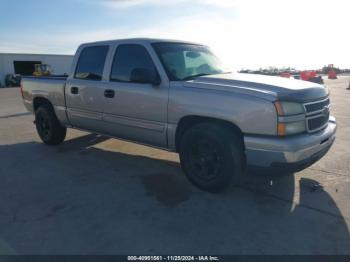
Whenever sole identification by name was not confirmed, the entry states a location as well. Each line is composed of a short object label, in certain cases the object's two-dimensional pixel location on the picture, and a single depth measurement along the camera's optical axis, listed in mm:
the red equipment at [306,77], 17275
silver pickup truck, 3549
